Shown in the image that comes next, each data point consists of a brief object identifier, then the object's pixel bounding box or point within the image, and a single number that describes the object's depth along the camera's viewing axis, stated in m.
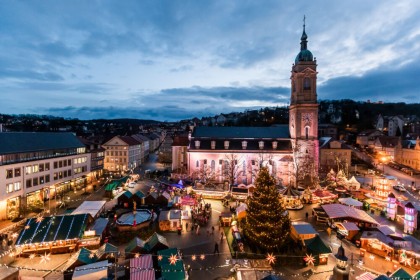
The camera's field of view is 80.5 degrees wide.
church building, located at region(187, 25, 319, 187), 42.09
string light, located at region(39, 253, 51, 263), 18.59
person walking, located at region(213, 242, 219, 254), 20.05
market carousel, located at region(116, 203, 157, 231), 24.27
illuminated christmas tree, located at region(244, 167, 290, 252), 19.42
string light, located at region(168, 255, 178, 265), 16.31
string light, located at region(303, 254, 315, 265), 18.16
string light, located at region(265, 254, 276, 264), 17.83
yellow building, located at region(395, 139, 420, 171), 56.56
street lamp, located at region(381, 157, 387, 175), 65.48
